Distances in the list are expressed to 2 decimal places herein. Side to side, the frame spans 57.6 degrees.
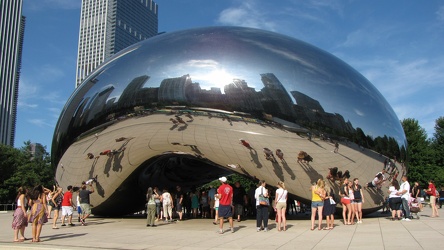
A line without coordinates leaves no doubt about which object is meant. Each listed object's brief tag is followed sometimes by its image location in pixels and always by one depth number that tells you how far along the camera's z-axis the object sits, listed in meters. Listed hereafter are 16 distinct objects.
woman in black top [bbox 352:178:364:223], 10.59
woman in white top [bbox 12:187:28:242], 8.20
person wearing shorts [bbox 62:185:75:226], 11.81
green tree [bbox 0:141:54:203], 38.47
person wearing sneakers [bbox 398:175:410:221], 11.34
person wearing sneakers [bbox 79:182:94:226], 11.73
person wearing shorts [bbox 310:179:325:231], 9.52
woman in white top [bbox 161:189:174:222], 12.64
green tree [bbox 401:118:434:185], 36.69
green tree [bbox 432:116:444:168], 42.47
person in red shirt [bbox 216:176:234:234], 9.20
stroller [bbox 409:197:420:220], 12.51
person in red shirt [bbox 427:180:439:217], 13.13
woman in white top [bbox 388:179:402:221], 11.35
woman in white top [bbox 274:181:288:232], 9.41
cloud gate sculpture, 9.95
